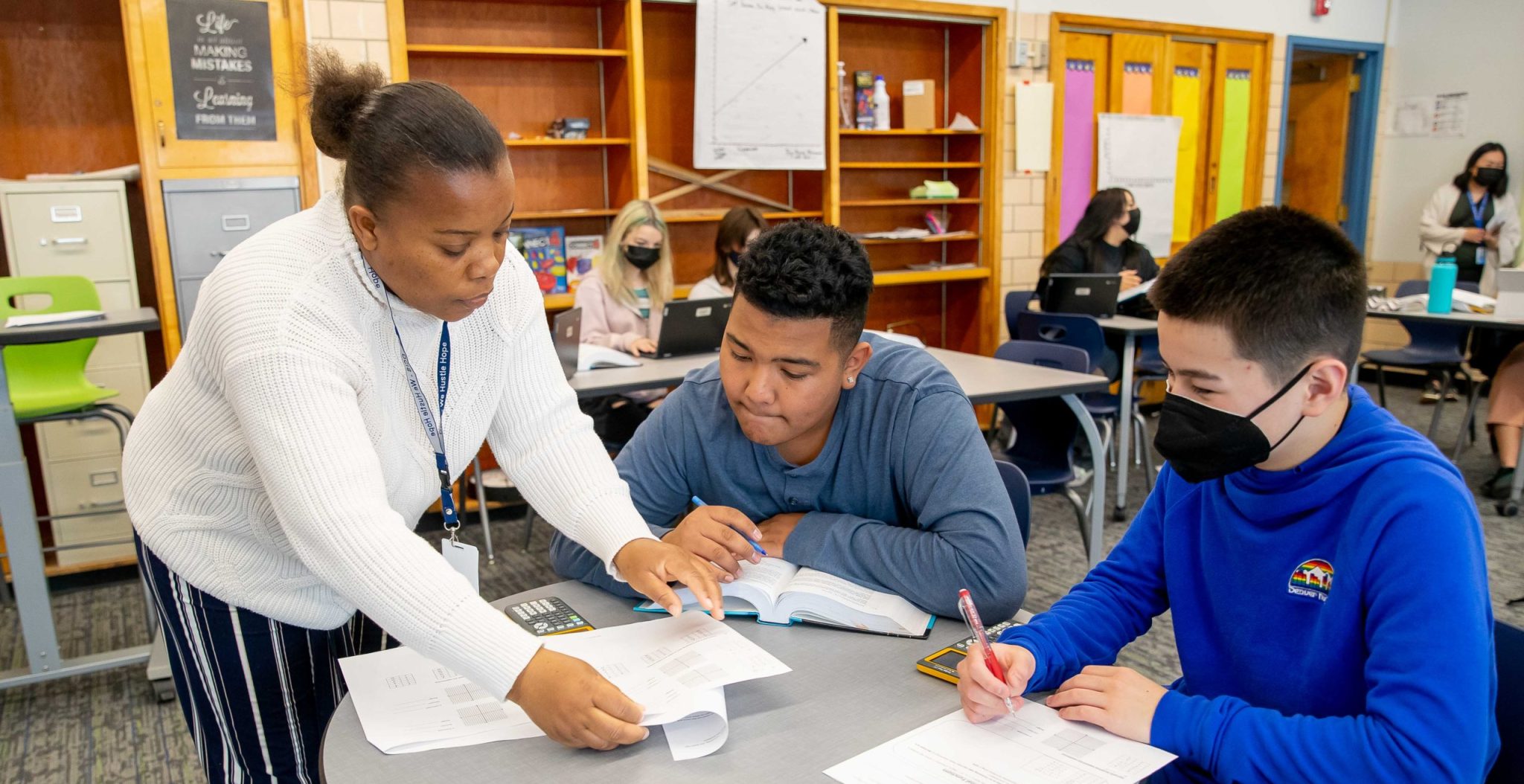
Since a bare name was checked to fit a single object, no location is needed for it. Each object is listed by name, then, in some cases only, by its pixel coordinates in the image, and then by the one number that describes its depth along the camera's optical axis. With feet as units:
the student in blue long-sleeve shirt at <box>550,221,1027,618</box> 4.13
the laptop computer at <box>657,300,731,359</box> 10.68
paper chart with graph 15.65
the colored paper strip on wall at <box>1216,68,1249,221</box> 21.12
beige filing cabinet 10.98
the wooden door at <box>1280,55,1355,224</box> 23.67
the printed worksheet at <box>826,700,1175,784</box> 2.90
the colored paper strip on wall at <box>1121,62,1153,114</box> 19.69
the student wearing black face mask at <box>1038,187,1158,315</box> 16.19
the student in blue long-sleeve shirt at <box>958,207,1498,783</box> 2.78
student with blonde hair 12.83
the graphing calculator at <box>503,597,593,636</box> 3.99
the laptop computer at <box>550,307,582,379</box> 9.74
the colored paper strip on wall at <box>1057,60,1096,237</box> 19.12
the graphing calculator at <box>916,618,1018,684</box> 3.55
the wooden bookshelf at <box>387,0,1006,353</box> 14.74
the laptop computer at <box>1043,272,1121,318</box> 13.92
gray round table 2.97
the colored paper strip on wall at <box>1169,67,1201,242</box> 20.40
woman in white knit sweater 3.00
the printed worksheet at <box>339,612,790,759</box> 3.13
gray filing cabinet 12.01
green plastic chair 9.67
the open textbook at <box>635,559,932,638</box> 3.93
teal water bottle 14.10
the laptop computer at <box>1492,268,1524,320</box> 13.14
